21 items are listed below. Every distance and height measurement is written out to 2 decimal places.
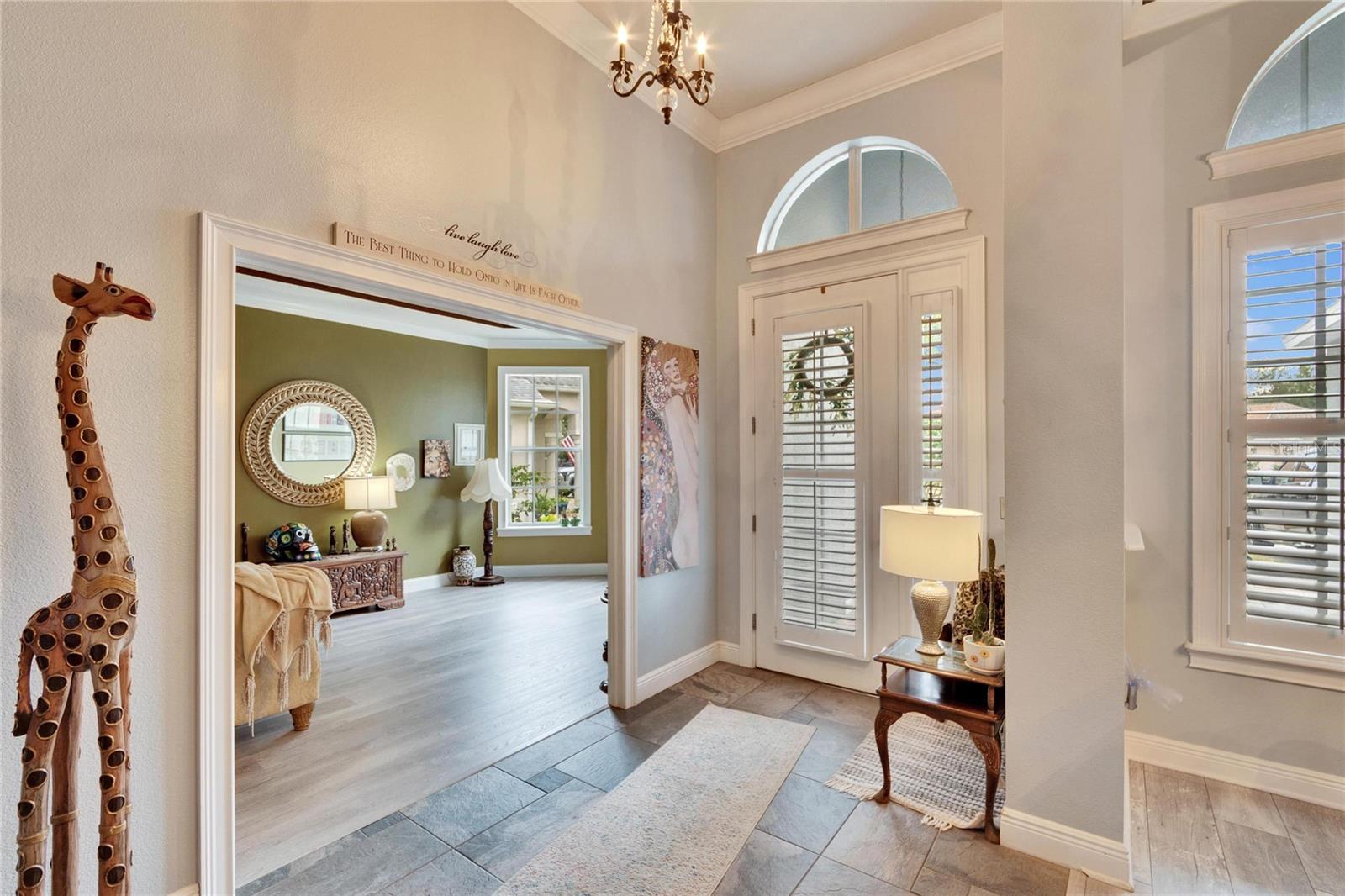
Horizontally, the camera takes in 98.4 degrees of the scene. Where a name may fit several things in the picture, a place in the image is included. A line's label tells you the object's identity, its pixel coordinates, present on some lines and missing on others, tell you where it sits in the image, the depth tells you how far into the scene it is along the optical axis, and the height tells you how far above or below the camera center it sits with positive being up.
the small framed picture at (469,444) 6.84 +0.04
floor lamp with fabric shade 6.68 -0.49
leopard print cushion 2.49 -0.70
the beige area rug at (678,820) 1.92 -1.43
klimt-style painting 3.35 -0.06
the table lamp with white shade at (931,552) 2.20 -0.41
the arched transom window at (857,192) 3.31 +1.55
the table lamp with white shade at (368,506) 5.62 -0.57
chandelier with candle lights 1.84 +1.25
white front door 3.19 -0.03
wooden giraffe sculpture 1.16 -0.42
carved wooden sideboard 5.21 -1.24
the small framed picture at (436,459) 6.47 -0.13
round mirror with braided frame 5.22 +0.07
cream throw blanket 2.67 -0.84
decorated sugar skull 5.16 -0.89
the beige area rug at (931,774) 2.27 -1.43
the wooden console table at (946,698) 2.09 -0.96
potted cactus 2.20 -0.76
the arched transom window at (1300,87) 2.36 +1.50
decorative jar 6.59 -1.36
